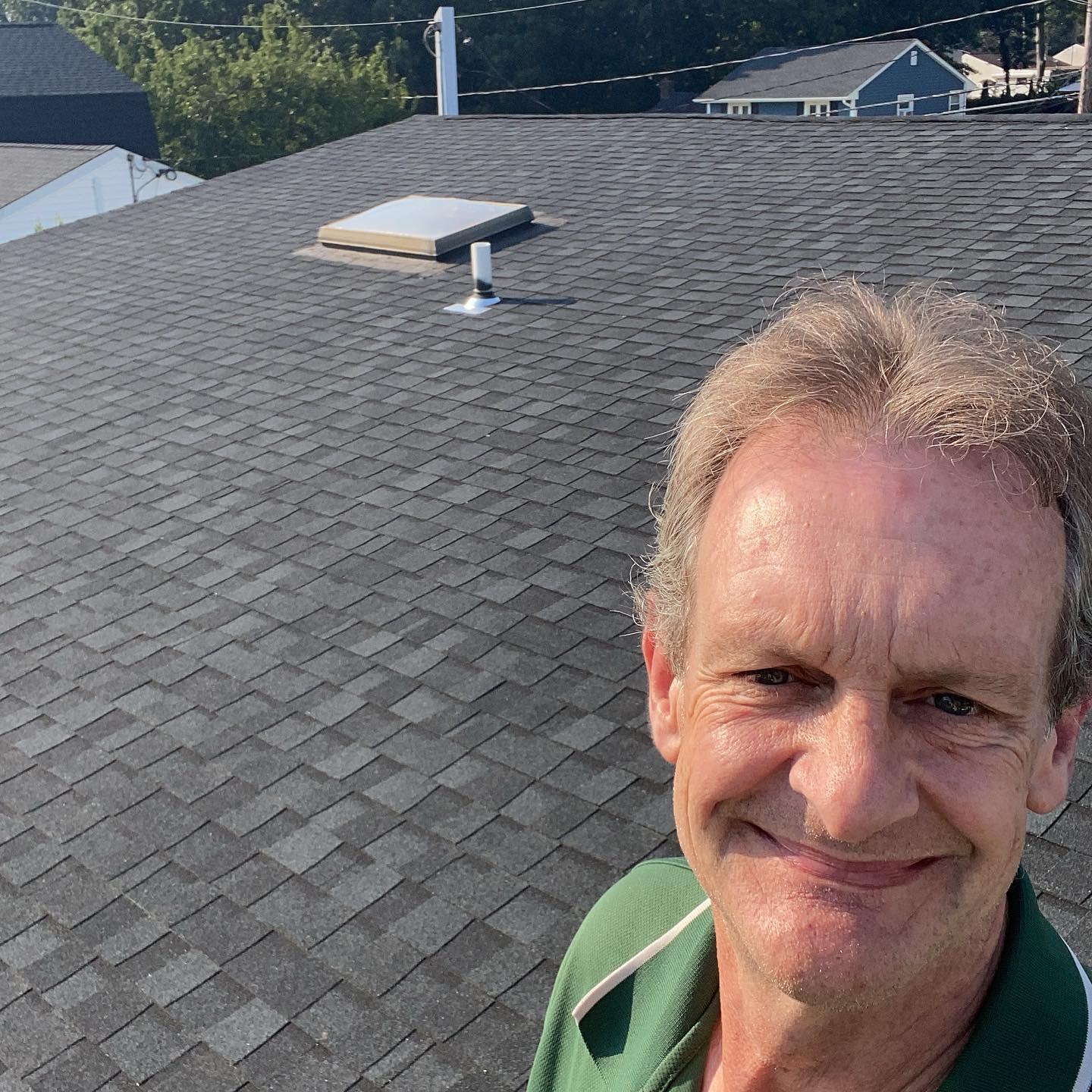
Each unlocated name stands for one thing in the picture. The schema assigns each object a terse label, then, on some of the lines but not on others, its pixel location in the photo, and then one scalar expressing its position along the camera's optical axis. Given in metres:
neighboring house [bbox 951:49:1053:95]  58.31
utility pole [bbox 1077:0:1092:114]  24.64
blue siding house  45.81
